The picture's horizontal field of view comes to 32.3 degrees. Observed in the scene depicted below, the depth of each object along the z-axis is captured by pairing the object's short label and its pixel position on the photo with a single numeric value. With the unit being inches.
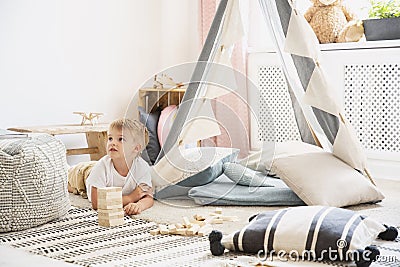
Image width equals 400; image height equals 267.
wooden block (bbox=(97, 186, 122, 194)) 100.4
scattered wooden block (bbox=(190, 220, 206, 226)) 100.0
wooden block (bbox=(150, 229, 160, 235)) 96.7
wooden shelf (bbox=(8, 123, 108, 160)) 148.6
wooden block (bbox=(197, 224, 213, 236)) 95.4
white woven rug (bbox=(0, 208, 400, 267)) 81.6
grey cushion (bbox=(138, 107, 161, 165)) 123.8
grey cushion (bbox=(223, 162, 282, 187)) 125.0
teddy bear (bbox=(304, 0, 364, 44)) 164.6
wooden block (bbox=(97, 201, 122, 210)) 101.2
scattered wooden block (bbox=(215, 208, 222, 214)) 107.9
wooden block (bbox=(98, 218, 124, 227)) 101.3
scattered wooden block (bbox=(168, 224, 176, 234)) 96.6
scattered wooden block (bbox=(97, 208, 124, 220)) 101.2
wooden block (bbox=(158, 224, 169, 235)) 96.7
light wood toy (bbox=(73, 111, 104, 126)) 160.6
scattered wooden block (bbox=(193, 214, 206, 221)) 103.0
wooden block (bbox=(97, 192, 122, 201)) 100.7
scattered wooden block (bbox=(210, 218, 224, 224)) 102.1
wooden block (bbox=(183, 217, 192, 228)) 98.2
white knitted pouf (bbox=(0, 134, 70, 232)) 97.6
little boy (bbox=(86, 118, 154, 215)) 111.4
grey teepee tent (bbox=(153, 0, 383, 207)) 119.9
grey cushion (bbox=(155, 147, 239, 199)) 120.5
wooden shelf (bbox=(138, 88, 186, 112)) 173.5
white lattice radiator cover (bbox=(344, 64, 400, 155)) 151.6
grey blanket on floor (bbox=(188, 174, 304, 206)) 115.6
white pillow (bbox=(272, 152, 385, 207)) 110.7
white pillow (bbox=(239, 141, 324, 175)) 121.3
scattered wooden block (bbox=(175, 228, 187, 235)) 95.7
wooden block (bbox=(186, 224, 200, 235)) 95.3
